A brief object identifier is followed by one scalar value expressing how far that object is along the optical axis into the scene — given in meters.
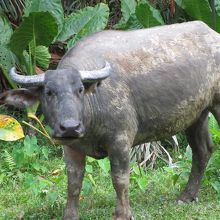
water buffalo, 8.26
